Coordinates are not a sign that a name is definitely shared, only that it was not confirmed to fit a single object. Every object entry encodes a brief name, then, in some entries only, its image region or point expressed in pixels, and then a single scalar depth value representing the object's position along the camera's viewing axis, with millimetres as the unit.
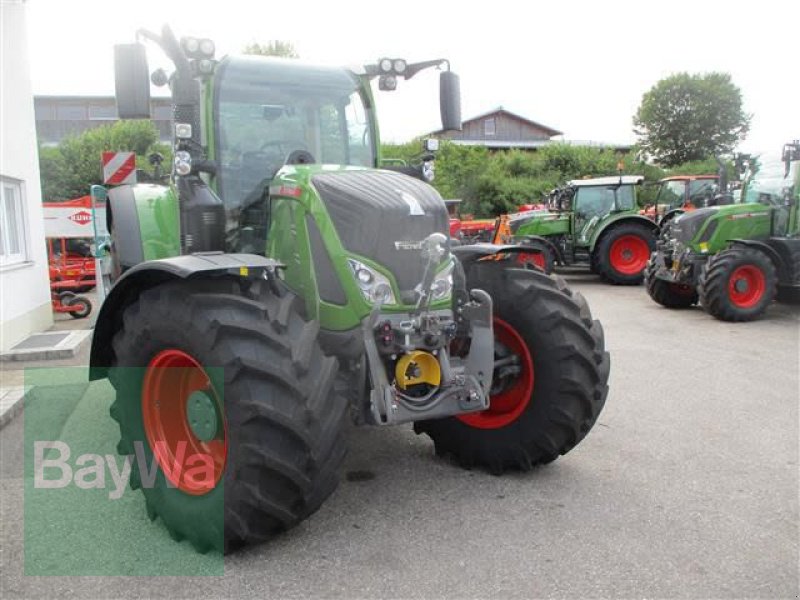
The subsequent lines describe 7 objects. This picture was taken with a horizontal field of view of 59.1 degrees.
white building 8203
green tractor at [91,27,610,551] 3113
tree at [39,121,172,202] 32719
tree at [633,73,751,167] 43812
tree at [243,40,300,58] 25875
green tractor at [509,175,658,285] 15125
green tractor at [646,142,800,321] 10125
